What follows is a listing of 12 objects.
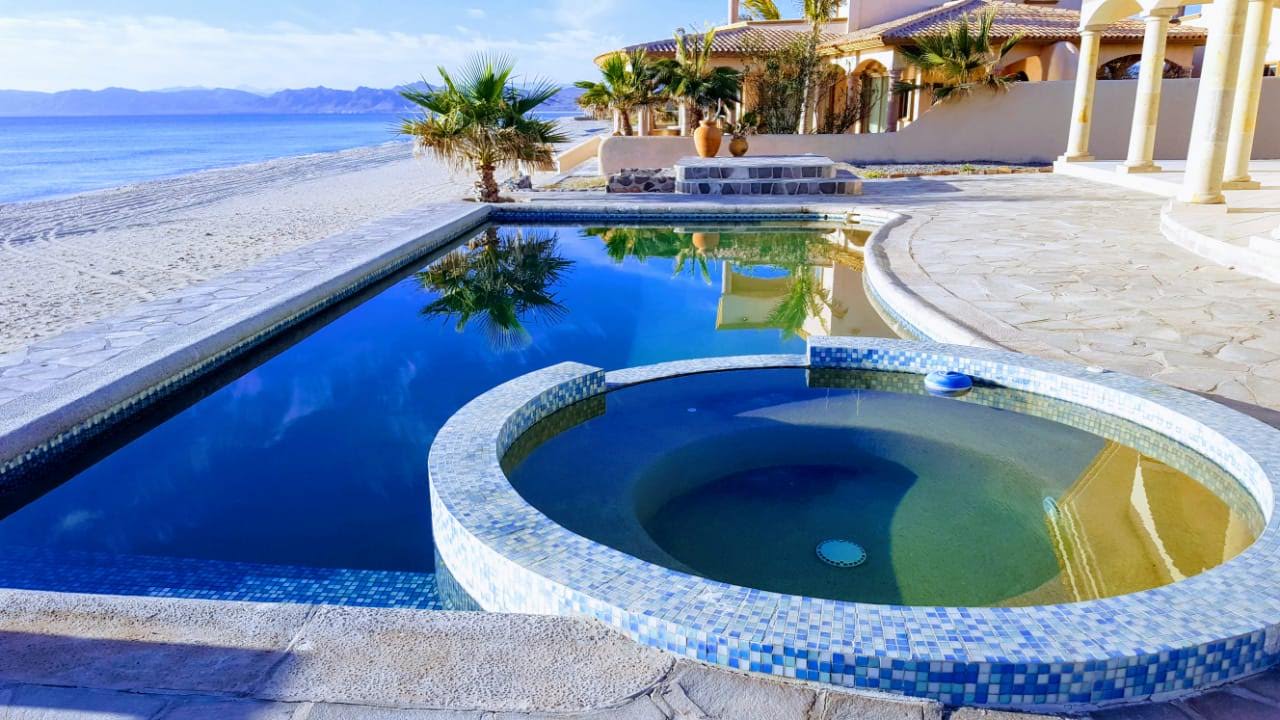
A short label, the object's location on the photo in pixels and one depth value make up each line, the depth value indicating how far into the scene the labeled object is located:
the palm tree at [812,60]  20.91
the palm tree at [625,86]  18.81
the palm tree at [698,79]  19.12
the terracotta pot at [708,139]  16.84
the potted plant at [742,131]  17.09
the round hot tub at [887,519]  2.56
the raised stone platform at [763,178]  15.01
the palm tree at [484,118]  13.73
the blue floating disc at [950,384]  5.34
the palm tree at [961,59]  19.30
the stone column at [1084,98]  17.19
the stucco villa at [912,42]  20.98
